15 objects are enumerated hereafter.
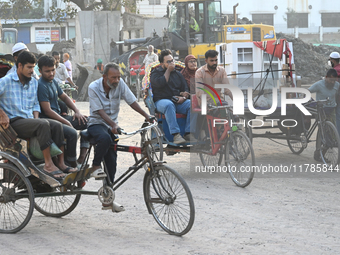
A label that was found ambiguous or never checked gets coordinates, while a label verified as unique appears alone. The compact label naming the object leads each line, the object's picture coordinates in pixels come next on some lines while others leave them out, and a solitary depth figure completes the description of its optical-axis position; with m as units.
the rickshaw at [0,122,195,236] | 9.52
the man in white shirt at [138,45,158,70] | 40.44
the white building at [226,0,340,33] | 99.25
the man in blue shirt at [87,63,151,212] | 9.92
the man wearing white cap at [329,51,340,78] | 19.29
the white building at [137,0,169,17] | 116.00
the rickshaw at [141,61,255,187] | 13.96
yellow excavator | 46.12
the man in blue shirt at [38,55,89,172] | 10.34
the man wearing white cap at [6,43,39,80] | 14.04
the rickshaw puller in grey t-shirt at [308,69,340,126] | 17.72
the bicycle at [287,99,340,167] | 16.27
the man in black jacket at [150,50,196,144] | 15.24
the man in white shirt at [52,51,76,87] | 29.73
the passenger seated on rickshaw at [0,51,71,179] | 9.83
